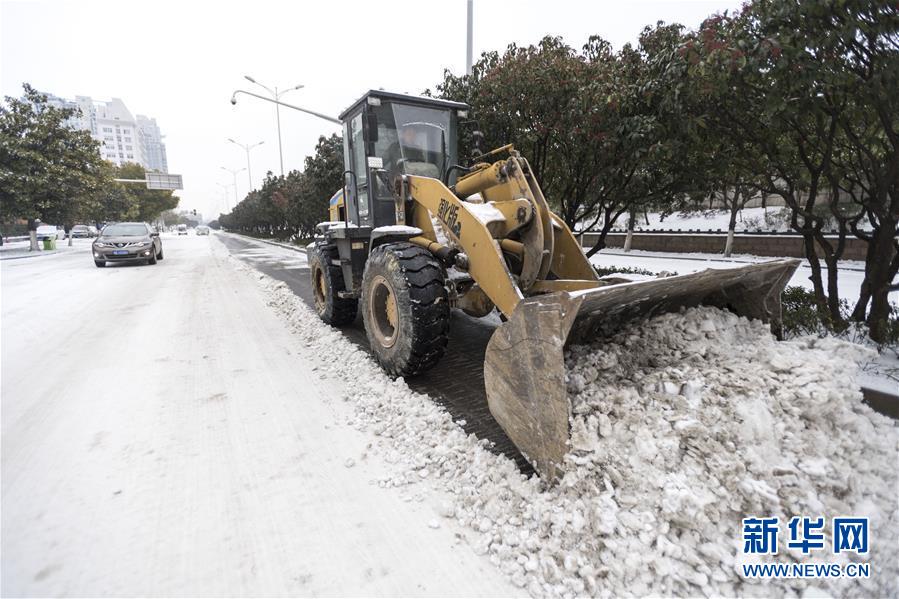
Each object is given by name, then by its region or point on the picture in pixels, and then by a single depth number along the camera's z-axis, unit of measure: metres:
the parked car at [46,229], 45.36
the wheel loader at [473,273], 2.35
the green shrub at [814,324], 4.24
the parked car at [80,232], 52.59
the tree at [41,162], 20.22
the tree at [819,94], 3.43
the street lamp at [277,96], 18.28
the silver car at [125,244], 14.37
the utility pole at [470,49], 9.75
